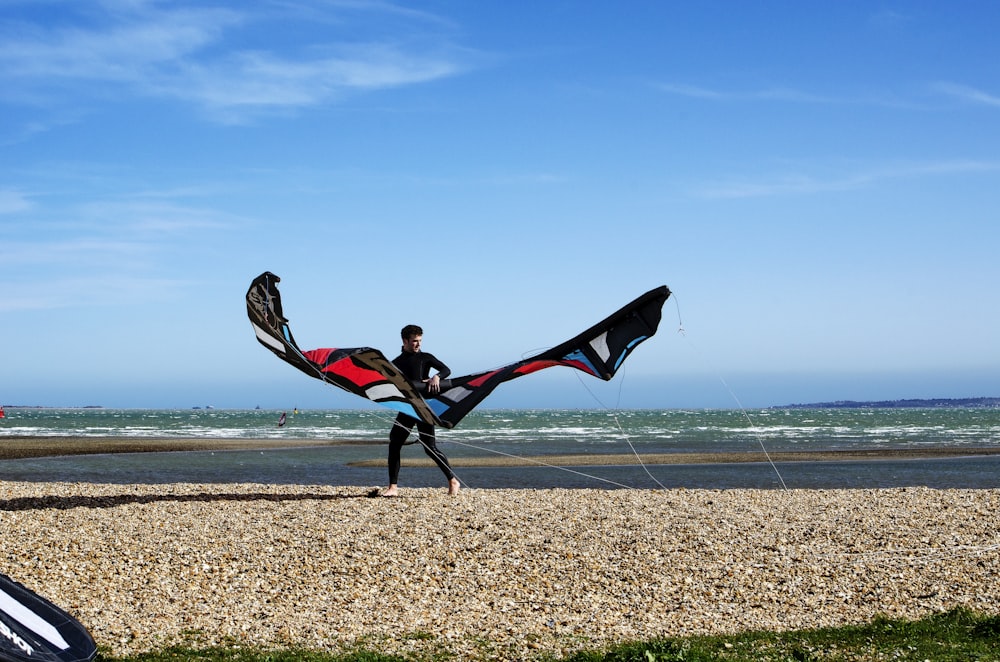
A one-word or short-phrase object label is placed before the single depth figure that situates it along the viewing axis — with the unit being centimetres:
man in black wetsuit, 1276
